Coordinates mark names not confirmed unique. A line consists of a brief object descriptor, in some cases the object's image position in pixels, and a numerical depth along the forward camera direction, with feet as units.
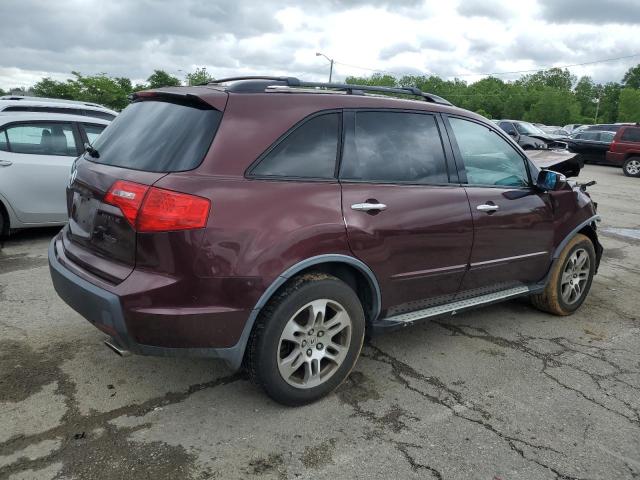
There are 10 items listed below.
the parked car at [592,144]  71.67
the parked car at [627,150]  62.90
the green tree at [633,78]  369.91
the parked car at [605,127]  79.76
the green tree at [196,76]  176.82
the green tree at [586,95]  351.46
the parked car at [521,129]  65.59
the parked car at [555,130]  114.18
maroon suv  8.77
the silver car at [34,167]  20.66
